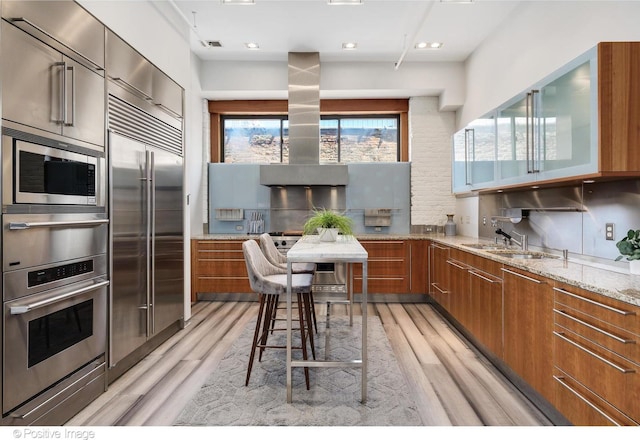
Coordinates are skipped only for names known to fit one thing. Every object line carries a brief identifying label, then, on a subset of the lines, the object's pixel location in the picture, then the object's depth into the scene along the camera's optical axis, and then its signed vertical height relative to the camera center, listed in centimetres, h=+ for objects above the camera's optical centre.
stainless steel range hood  495 +115
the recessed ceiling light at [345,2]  331 +198
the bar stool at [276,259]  334 -37
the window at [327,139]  583 +129
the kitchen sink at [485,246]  355 -26
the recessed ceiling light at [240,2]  338 +201
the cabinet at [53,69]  179 +84
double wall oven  179 -33
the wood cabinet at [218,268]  509 -66
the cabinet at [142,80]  269 +119
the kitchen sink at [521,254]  304 -29
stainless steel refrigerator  271 -19
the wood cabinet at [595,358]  149 -63
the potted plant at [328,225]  305 -4
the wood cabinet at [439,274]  409 -64
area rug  214 -116
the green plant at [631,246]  191 -14
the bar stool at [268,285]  250 -45
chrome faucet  339 -18
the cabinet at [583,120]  196 +60
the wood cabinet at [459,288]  339 -66
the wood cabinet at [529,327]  207 -66
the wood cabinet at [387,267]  502 -64
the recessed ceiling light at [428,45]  457 +220
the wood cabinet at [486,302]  271 -66
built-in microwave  183 +26
